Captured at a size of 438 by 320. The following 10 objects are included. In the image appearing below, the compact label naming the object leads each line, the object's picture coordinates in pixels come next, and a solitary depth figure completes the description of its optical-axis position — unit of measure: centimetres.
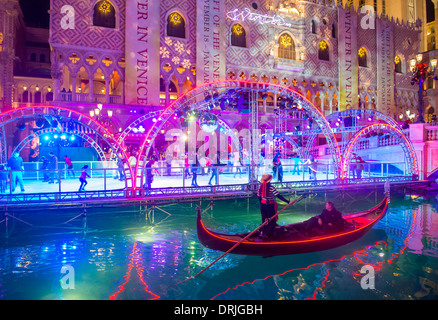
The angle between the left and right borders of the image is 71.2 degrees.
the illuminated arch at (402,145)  1525
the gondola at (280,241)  772
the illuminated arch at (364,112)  1664
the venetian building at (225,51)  2581
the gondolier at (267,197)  841
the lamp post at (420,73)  1925
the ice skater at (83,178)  1275
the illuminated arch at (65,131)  1834
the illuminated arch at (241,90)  1205
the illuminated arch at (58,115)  1052
